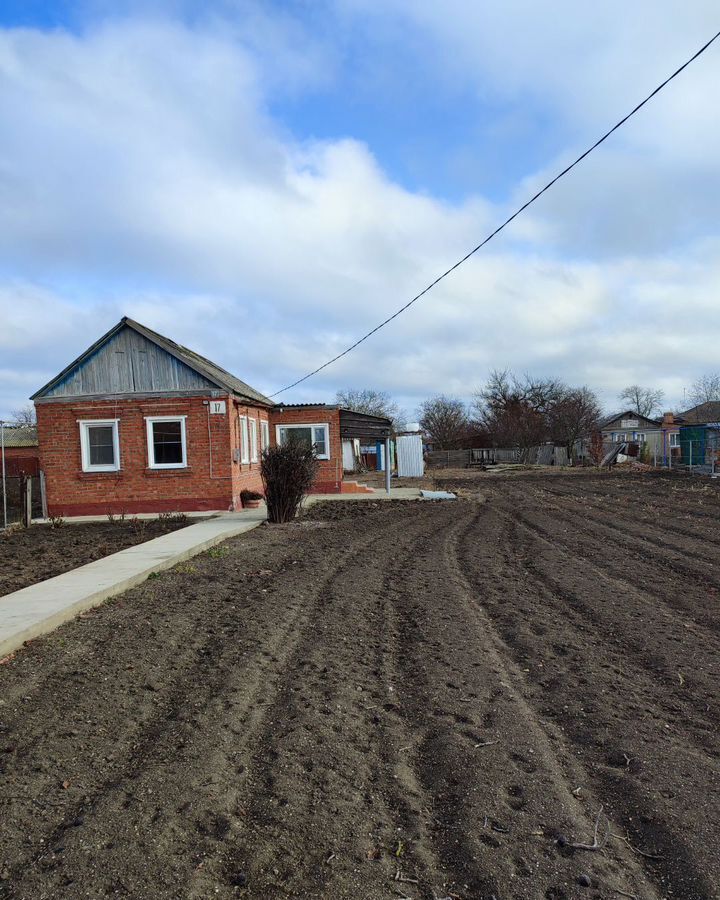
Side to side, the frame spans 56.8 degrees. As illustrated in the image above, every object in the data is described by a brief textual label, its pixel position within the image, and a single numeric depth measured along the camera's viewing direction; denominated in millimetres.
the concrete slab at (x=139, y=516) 16703
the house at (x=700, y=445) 34188
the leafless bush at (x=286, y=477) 14805
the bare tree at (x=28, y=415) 74625
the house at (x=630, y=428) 68938
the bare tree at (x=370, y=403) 82112
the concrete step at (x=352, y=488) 23495
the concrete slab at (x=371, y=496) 20623
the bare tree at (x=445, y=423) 69812
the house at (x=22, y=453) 28000
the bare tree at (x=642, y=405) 104194
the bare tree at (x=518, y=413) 59344
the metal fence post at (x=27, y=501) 15875
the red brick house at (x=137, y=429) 17734
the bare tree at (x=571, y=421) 60031
